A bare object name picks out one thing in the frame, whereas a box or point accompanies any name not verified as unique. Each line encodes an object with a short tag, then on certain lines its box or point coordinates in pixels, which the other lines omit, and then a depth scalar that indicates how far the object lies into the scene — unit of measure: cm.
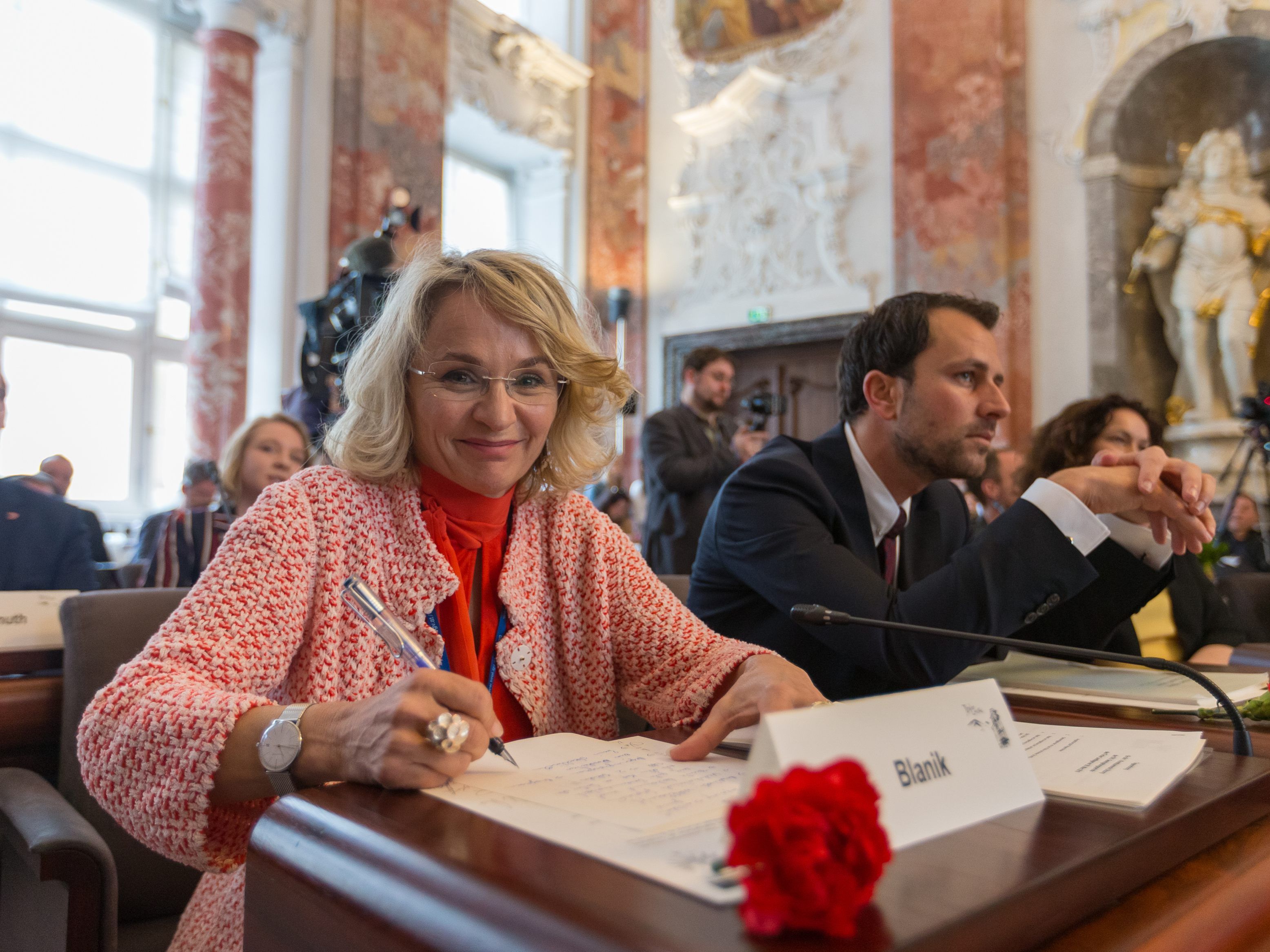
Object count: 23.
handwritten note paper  58
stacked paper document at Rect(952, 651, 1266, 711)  126
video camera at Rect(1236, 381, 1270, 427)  476
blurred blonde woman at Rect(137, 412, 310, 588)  333
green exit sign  862
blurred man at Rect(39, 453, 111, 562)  395
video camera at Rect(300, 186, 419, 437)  294
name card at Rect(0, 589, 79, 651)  153
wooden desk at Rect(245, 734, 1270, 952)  49
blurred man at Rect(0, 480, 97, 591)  252
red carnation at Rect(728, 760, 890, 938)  45
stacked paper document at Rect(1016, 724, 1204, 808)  76
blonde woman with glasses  88
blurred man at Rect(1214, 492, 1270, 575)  519
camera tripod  509
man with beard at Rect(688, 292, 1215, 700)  132
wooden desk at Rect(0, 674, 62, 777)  140
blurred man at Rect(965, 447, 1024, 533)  465
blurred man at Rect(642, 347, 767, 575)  422
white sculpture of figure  667
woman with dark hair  231
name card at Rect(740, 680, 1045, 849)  57
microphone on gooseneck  94
